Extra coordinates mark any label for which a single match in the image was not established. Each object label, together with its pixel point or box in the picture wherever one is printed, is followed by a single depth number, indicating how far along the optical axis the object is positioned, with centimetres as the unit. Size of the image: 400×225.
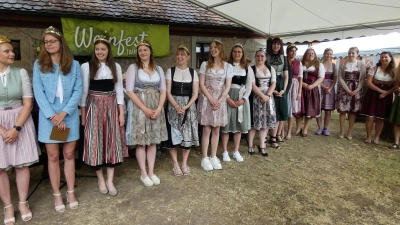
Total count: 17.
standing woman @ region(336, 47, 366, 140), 485
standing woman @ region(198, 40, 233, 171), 341
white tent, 370
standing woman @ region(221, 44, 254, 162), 364
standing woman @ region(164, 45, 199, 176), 317
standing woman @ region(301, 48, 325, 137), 487
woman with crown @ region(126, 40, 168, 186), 286
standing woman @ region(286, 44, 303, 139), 466
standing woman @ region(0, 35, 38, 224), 217
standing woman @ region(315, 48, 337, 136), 508
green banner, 544
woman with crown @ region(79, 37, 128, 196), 262
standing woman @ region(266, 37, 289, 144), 427
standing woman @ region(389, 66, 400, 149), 439
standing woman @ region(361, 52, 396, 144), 451
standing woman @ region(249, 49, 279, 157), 401
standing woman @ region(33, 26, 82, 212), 229
